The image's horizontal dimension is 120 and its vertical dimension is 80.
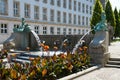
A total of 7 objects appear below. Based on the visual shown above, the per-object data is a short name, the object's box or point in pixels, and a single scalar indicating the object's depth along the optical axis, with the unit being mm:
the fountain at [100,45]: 5692
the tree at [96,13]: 18362
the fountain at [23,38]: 8016
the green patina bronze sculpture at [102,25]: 6013
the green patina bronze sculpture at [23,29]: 8001
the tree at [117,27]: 20256
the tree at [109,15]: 18874
